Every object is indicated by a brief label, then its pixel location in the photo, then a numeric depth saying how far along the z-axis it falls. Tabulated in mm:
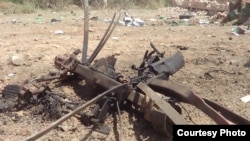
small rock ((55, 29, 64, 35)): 6008
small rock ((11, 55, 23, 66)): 4137
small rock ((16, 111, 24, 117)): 3013
